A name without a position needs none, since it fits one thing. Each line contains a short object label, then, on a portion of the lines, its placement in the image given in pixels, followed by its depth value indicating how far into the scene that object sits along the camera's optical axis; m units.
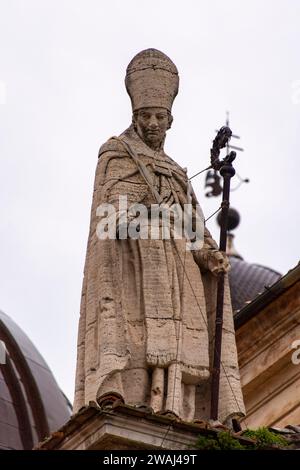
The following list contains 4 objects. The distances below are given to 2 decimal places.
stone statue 21.25
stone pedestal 20.20
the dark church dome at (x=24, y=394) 39.06
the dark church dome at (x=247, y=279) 49.62
